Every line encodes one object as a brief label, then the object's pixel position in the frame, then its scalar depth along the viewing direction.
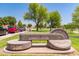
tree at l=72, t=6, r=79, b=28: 9.68
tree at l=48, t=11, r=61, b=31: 16.85
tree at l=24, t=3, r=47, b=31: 15.24
